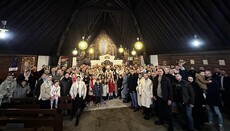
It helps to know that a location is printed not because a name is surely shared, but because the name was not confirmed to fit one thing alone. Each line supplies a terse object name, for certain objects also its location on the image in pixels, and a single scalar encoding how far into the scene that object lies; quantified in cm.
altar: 1725
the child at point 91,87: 660
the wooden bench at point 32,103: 420
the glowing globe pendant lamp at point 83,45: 700
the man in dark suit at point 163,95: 371
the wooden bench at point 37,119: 301
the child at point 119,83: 786
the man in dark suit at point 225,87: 457
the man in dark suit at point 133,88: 577
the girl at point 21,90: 486
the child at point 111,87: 772
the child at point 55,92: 444
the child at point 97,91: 675
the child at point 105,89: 742
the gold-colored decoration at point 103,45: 1837
